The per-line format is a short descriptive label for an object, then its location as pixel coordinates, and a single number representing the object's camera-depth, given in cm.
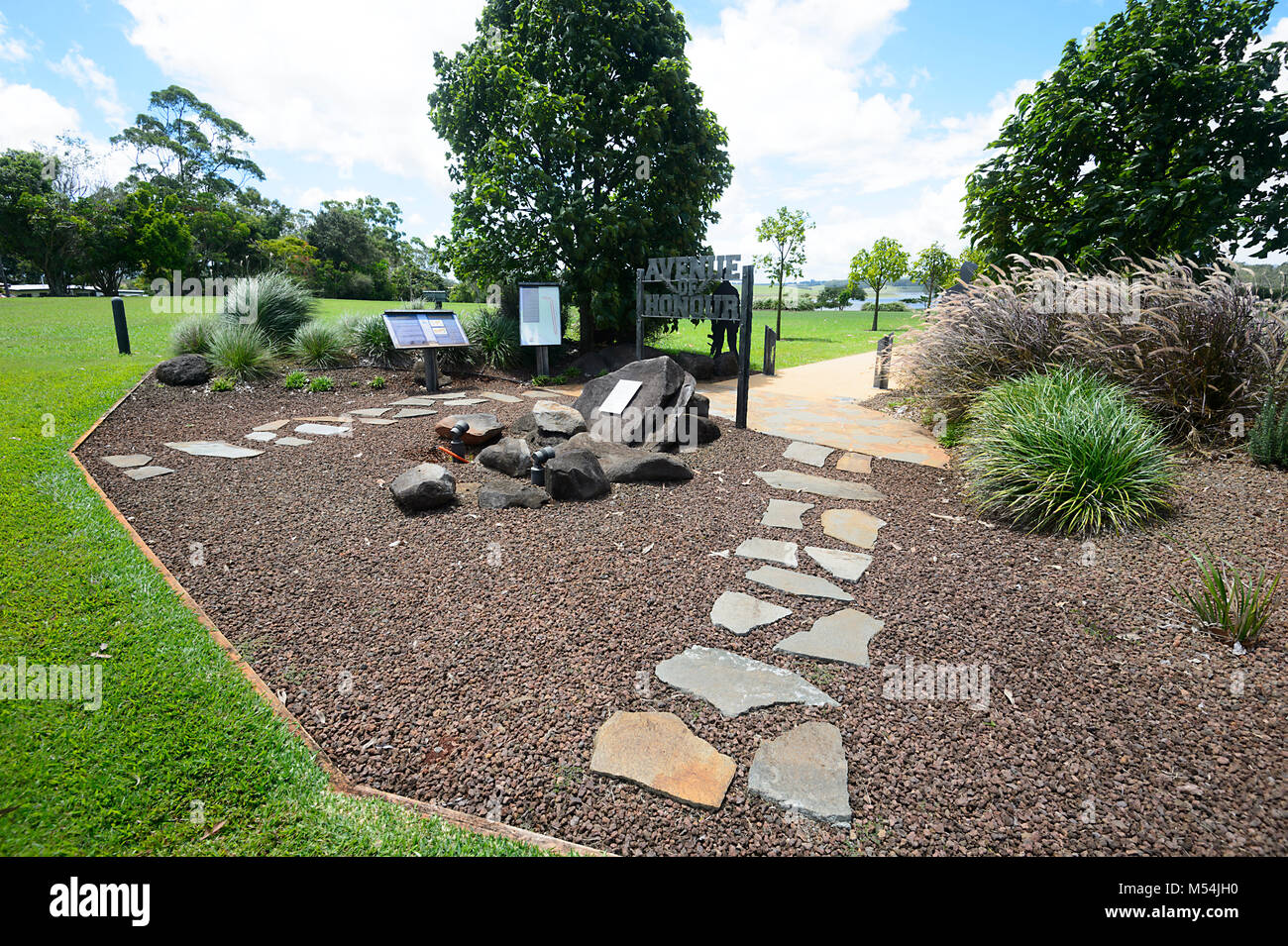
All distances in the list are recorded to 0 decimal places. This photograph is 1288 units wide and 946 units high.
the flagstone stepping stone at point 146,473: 548
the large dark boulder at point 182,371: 923
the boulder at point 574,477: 514
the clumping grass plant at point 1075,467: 432
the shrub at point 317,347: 1084
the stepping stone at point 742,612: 334
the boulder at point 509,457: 574
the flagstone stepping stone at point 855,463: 620
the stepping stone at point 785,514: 475
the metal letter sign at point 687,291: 973
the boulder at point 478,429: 638
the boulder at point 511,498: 502
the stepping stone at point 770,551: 414
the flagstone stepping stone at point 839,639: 306
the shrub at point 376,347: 1155
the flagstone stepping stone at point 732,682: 273
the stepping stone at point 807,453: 646
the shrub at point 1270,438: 468
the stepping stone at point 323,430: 718
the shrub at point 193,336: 1062
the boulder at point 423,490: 485
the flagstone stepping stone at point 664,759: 224
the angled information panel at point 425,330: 957
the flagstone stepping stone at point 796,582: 368
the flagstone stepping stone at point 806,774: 216
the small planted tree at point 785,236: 2347
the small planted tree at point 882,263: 2944
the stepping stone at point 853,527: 447
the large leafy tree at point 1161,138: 694
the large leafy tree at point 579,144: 1084
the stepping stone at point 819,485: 543
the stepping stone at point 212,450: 628
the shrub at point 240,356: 975
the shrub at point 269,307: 1120
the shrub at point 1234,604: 288
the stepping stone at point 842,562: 393
